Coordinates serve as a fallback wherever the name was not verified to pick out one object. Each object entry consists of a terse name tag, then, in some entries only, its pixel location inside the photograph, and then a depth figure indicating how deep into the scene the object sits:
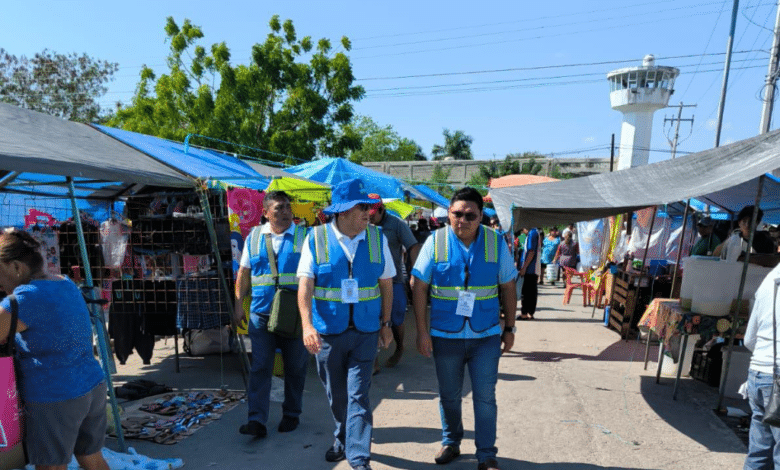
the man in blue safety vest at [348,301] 3.77
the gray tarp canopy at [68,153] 3.40
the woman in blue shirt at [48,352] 2.84
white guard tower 52.03
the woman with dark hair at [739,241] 6.10
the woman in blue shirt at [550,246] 17.25
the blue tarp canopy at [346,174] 9.44
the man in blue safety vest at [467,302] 3.81
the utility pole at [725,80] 18.21
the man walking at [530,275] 9.90
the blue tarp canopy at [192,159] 5.90
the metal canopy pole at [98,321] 4.06
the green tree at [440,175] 40.26
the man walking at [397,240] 6.38
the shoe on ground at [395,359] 6.96
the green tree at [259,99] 17.52
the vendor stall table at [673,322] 5.48
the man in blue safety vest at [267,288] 4.58
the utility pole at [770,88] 17.16
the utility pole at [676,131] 42.12
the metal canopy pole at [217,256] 5.23
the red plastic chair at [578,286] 13.11
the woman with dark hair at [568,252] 16.06
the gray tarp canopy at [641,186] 4.75
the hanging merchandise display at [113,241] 6.06
